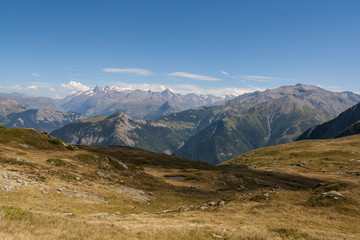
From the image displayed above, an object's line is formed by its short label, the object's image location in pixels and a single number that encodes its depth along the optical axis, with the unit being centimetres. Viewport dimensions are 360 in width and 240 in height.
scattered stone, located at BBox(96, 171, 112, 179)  4175
